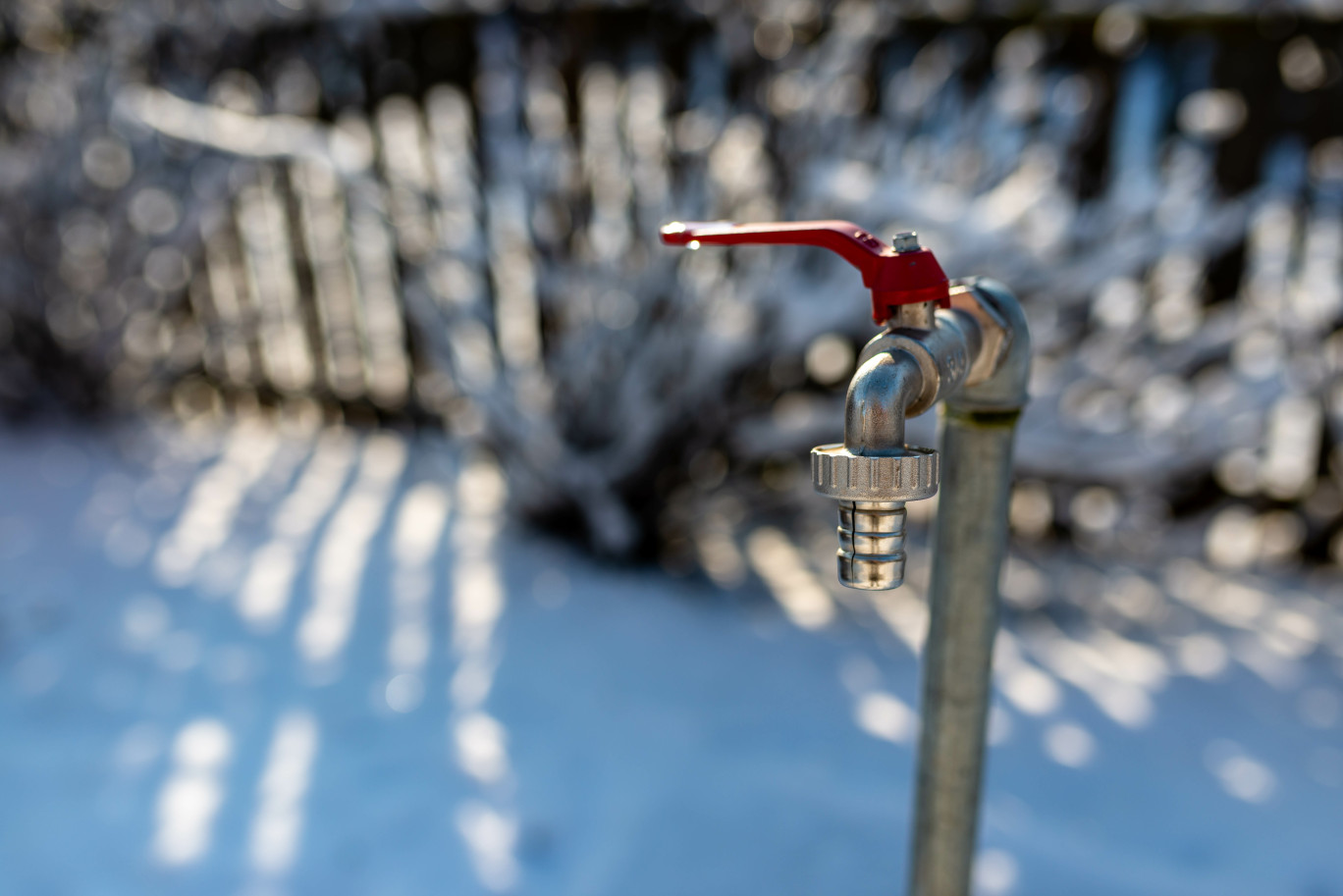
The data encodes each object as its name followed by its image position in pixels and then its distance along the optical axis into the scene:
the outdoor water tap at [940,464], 0.35
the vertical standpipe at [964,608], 0.40
